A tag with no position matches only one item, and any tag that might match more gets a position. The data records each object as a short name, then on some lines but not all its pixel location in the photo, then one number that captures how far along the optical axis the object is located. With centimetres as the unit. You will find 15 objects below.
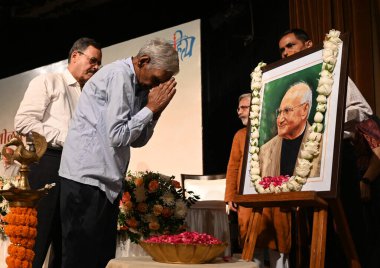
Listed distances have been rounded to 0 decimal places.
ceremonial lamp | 202
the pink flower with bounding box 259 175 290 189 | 237
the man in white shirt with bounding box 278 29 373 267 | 255
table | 182
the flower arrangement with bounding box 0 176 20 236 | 321
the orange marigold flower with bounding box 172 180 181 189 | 341
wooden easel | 213
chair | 394
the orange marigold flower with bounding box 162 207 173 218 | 322
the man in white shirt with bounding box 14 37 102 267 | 256
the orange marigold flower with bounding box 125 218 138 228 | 318
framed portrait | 220
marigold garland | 202
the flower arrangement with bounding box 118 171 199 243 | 319
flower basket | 186
